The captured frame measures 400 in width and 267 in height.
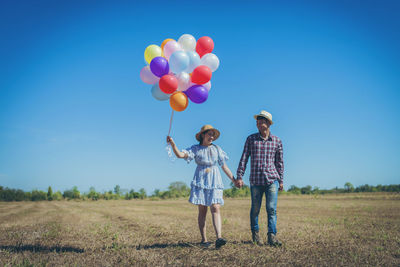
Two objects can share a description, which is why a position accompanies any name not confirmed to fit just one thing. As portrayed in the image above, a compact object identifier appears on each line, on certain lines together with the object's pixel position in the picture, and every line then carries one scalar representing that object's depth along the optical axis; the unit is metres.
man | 4.48
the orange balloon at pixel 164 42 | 5.04
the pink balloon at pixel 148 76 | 4.86
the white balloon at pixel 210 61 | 4.91
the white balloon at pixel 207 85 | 4.92
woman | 4.28
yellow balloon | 4.87
